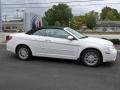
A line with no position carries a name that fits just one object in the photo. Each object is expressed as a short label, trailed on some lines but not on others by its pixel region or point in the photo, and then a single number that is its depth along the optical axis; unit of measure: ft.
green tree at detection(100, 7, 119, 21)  135.94
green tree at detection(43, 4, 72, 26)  105.18
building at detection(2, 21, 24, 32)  134.31
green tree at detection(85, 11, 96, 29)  121.28
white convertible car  12.61
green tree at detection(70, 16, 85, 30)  109.57
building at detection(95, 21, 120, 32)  124.99
